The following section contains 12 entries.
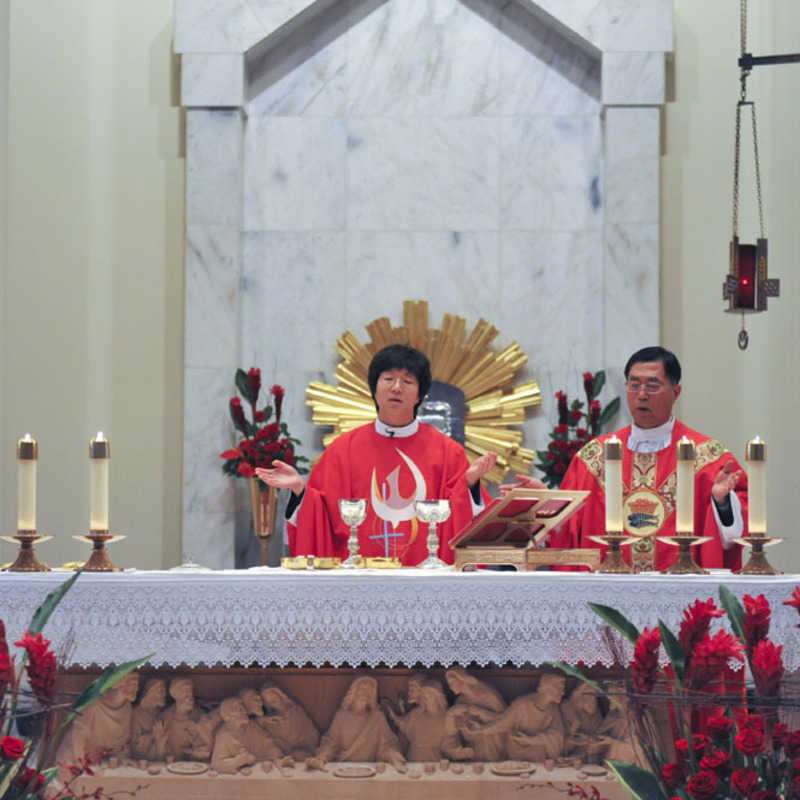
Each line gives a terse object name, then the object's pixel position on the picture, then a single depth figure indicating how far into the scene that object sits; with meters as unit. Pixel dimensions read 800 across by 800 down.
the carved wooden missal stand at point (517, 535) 7.98
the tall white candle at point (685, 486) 7.70
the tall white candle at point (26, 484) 7.65
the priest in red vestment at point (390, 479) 9.93
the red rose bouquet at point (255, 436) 13.49
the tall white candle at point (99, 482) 7.73
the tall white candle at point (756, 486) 7.57
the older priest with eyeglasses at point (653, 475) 9.24
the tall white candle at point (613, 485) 7.76
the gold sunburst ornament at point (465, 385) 14.45
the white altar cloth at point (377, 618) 7.25
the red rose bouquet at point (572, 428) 13.65
